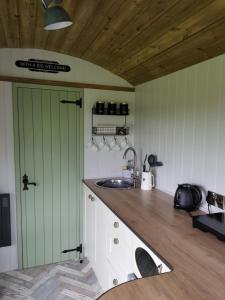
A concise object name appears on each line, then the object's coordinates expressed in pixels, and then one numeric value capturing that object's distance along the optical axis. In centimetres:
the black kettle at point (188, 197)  182
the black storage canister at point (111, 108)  282
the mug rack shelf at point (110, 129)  279
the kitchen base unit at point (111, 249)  148
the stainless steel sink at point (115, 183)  273
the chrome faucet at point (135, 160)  276
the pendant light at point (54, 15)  117
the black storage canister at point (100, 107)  276
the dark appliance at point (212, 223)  139
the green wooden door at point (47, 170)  259
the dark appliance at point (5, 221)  251
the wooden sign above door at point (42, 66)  253
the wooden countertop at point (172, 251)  97
